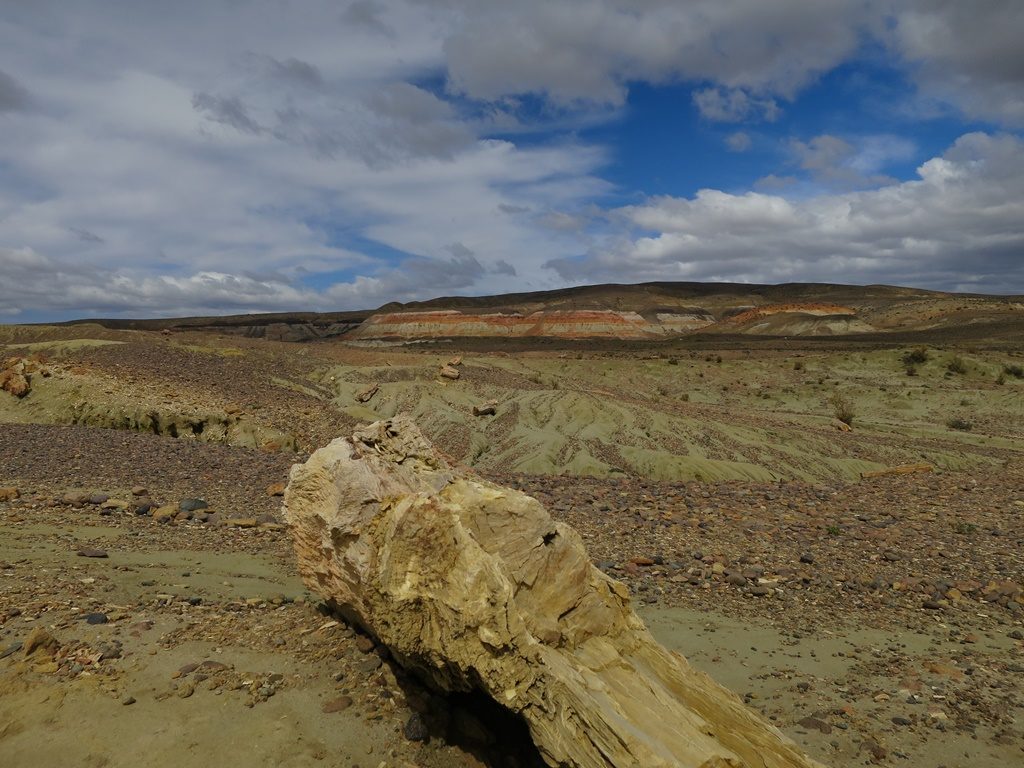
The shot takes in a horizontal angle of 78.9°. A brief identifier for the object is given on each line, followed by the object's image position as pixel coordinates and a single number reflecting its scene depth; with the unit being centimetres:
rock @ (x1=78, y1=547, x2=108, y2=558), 790
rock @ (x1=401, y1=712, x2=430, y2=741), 479
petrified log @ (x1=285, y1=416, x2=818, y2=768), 402
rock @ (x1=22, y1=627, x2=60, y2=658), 519
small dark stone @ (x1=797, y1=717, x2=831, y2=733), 571
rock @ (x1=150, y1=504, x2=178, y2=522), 1026
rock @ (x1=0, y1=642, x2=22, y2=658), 516
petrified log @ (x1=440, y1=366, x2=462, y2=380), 2480
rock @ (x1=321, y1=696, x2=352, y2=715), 496
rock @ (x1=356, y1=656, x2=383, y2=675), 544
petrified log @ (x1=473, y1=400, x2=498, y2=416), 2164
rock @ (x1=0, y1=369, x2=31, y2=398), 1828
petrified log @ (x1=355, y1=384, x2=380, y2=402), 2270
